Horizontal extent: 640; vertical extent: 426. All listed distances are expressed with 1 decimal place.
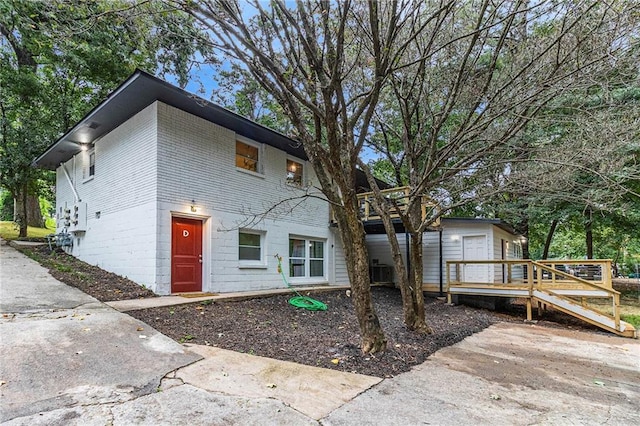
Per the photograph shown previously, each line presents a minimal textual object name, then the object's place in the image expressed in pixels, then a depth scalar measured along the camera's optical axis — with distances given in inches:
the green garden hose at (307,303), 325.4
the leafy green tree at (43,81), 457.7
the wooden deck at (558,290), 306.7
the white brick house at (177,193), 311.4
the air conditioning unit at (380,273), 549.3
